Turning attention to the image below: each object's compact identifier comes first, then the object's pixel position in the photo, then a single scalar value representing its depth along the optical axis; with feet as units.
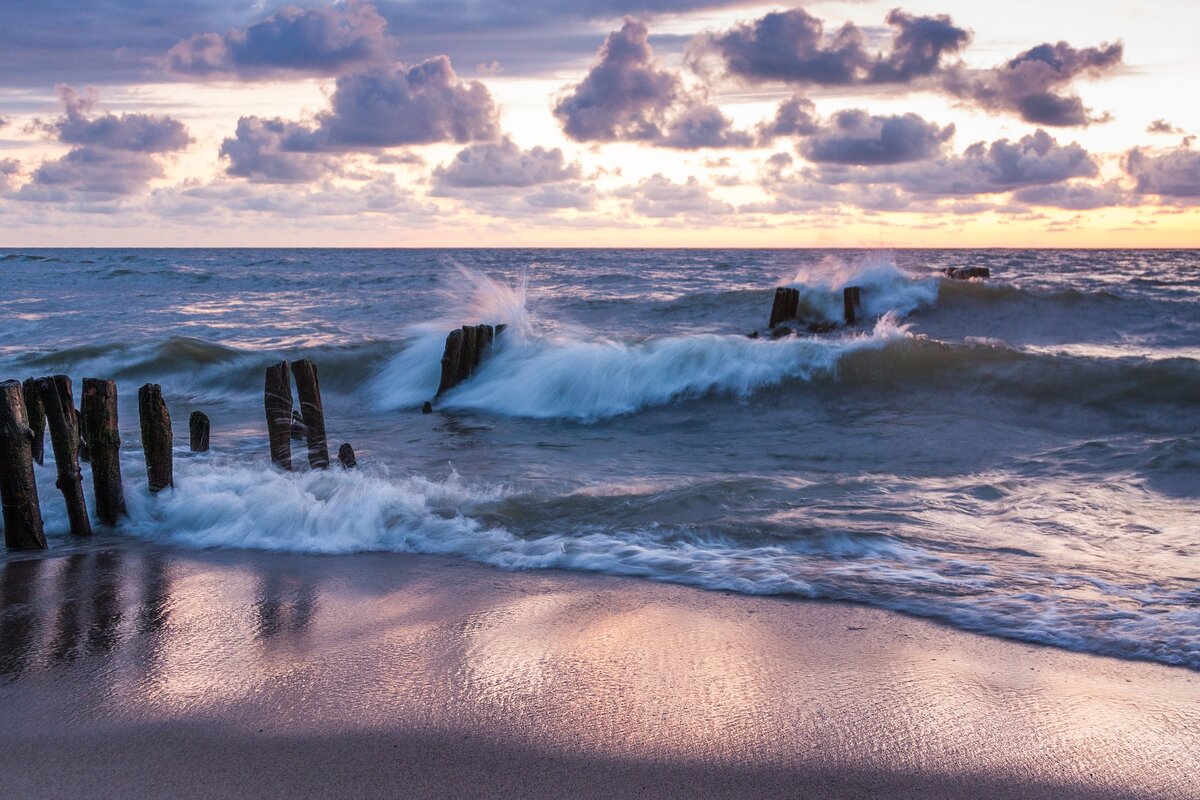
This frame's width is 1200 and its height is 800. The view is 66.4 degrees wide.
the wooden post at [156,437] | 21.52
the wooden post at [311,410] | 25.59
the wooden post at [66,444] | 20.18
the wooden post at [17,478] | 18.43
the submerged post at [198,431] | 26.81
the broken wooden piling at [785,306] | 59.98
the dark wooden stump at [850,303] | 61.72
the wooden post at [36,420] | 22.92
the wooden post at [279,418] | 24.68
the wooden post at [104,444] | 20.39
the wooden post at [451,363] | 43.88
